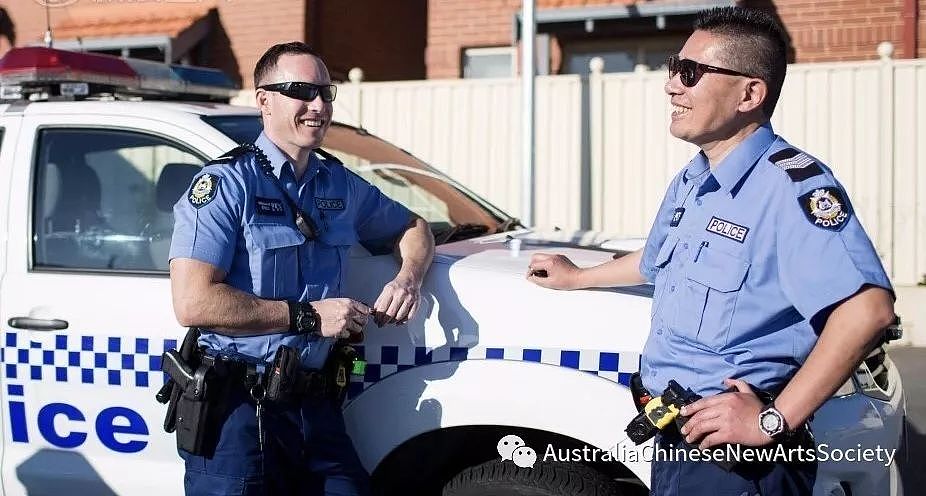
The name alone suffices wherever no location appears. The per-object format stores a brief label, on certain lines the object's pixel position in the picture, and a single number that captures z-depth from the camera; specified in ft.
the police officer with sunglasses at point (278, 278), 8.19
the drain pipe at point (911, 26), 31.42
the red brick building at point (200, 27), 37.01
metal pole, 25.68
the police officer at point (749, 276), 6.33
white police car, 8.77
